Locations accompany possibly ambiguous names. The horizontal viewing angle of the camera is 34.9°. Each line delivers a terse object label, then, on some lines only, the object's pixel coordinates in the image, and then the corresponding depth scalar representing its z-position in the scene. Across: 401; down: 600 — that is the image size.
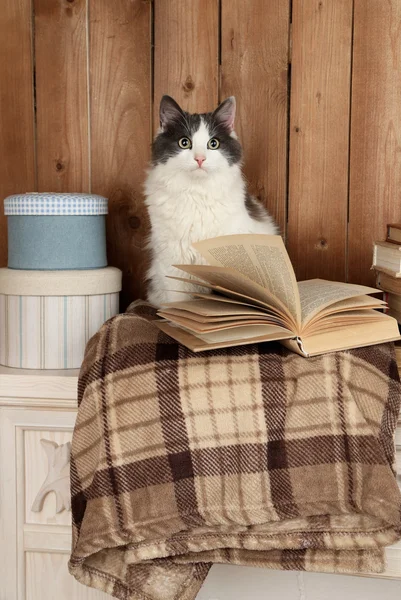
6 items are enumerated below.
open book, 0.95
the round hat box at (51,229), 1.23
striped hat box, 1.21
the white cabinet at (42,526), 1.17
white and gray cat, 1.21
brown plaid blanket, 0.90
